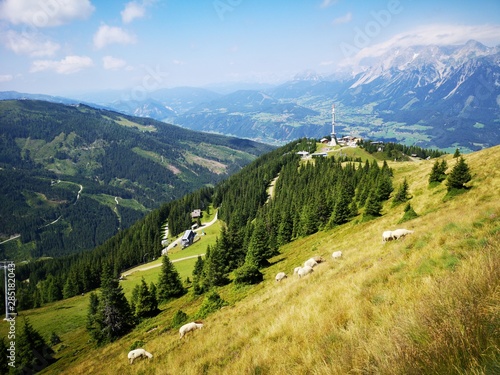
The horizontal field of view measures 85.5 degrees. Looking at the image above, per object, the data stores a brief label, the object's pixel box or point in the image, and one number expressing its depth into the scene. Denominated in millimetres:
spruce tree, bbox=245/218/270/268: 45062
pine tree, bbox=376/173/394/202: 55469
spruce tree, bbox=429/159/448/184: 48747
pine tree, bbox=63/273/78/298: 97188
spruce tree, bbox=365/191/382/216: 45500
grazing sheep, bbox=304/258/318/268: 26562
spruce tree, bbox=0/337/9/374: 41969
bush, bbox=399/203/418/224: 32500
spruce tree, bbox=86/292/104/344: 41000
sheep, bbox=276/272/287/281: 28766
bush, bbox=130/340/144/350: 22741
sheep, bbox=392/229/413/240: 23533
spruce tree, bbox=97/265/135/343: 39906
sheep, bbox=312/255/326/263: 28098
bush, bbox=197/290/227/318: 25944
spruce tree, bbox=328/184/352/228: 55938
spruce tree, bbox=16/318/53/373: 45688
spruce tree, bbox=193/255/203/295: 47875
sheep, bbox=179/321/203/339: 19591
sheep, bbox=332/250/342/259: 26244
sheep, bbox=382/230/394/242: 24202
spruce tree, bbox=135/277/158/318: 45500
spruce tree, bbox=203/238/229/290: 46703
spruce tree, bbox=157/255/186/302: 56812
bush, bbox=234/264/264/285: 33969
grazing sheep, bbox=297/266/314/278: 24467
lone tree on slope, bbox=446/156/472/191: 38219
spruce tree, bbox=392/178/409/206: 48003
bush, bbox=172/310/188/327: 27627
